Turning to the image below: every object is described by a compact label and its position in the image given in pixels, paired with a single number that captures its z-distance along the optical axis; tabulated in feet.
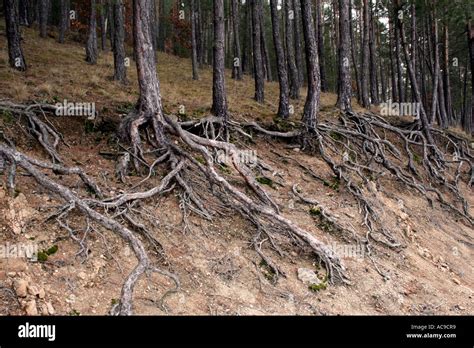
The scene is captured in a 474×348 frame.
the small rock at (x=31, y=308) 14.10
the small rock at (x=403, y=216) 30.78
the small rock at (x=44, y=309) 14.39
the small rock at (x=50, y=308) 14.52
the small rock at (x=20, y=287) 14.56
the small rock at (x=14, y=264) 15.64
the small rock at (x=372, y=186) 32.14
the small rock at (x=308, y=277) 20.47
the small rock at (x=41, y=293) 14.82
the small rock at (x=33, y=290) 14.70
